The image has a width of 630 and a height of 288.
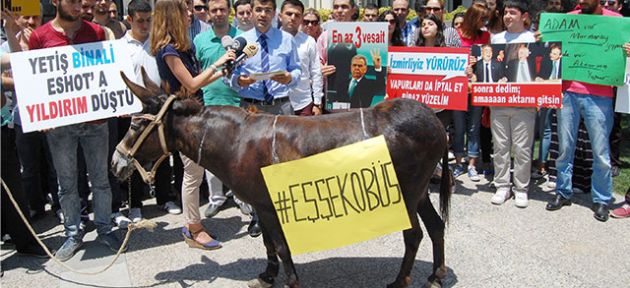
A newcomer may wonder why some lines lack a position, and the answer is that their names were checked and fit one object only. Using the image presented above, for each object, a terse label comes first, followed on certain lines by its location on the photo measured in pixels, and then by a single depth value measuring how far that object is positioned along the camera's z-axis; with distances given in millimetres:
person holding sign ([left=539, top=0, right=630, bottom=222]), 5668
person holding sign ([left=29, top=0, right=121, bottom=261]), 4719
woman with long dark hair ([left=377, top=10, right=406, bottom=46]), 6902
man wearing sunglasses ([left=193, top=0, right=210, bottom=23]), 7750
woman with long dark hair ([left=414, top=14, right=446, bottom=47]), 6578
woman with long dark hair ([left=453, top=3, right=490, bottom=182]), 7039
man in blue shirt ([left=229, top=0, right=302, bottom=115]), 5133
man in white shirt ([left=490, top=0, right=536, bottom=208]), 6027
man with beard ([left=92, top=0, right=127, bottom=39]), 6582
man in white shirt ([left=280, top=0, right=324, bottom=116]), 5984
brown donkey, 3623
